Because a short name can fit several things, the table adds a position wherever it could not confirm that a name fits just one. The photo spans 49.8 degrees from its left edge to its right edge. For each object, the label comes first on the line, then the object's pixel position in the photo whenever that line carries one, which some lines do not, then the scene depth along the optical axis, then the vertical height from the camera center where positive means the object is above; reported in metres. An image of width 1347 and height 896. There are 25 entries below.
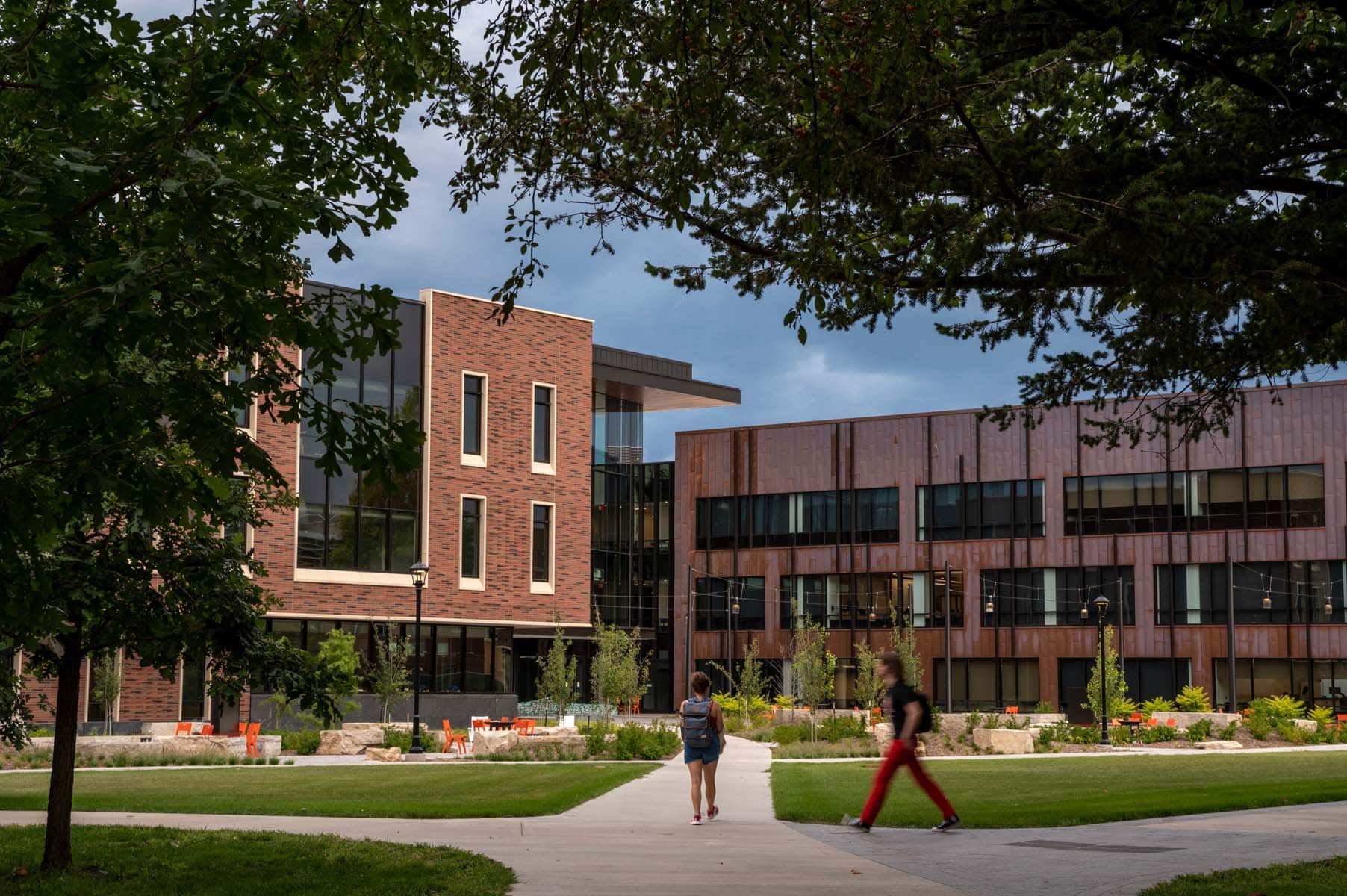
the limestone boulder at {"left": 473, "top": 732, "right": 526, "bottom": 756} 33.97 -3.21
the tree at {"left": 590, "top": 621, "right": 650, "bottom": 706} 42.31 -1.87
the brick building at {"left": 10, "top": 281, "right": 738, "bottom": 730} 46.25 +2.88
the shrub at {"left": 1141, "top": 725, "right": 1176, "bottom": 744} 41.50 -3.66
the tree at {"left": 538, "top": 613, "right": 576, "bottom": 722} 43.53 -2.16
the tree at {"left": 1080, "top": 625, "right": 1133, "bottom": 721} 46.50 -2.85
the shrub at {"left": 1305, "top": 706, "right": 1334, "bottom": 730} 42.92 -3.36
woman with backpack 16.02 -1.42
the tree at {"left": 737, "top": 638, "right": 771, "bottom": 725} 50.22 -2.83
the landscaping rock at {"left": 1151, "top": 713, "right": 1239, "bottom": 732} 43.59 -3.46
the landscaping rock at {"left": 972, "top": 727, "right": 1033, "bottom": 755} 36.38 -3.37
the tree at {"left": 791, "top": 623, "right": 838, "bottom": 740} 42.53 -1.87
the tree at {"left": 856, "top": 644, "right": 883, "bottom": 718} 46.66 -2.46
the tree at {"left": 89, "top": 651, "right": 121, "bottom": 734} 38.75 -2.10
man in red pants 14.47 -1.27
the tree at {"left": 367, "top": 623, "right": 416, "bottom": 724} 40.53 -1.95
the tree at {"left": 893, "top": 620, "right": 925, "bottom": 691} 46.75 -1.57
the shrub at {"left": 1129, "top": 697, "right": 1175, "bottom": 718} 48.22 -3.34
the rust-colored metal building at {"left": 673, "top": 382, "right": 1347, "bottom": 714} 57.56 +2.53
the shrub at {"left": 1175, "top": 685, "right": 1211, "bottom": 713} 48.50 -3.13
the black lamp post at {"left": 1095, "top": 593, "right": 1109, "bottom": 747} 40.12 -2.37
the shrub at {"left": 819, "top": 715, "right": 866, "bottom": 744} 38.66 -3.29
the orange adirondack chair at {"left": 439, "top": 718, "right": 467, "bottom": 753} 34.75 -3.35
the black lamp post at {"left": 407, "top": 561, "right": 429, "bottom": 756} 33.38 -1.57
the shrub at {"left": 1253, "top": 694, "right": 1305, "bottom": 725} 44.03 -3.13
